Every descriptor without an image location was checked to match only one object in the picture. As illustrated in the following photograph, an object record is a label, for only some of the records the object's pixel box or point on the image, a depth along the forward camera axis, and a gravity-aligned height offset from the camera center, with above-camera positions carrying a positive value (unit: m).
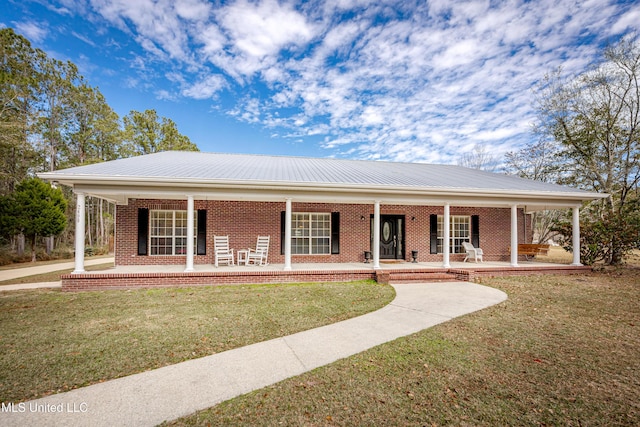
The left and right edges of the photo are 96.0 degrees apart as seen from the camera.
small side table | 10.13 -1.45
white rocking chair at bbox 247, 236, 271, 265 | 10.04 -1.29
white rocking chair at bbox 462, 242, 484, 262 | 11.63 -1.39
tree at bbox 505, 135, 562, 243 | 17.59 +3.80
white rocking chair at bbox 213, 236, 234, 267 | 9.68 -1.18
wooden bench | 12.08 -1.32
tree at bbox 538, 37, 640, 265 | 12.79 +4.66
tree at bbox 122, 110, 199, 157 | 22.92 +6.75
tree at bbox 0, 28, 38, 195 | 15.54 +6.62
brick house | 8.40 +0.42
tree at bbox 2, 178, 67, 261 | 14.92 +0.26
